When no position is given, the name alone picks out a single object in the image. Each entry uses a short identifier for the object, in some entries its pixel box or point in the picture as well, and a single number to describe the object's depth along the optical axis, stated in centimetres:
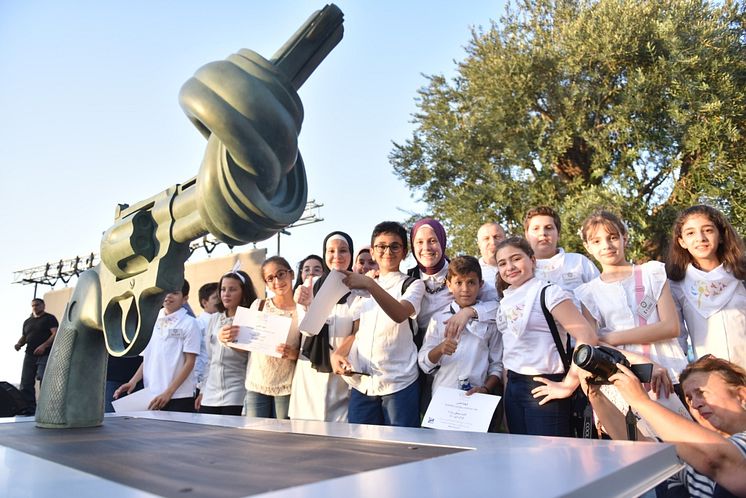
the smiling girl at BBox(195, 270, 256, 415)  437
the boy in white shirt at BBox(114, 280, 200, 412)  462
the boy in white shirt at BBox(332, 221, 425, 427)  332
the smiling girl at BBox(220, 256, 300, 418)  394
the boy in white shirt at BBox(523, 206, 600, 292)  358
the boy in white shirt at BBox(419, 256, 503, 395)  329
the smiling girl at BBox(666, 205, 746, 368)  298
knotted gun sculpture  96
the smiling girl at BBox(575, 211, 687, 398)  292
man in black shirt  857
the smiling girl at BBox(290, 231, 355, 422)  371
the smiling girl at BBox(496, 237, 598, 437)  281
